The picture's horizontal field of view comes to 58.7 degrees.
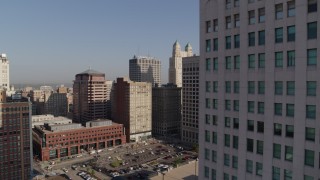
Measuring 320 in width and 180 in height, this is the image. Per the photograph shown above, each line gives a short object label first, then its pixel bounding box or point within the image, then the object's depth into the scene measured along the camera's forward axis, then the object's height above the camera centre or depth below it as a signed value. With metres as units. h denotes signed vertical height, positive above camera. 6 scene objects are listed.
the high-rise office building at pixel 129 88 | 198.56 -2.21
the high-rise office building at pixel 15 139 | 111.81 -21.71
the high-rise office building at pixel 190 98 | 185.38 -8.94
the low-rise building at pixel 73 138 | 160.75 -32.06
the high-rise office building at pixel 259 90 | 29.36 -0.63
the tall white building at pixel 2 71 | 196.51 +9.96
